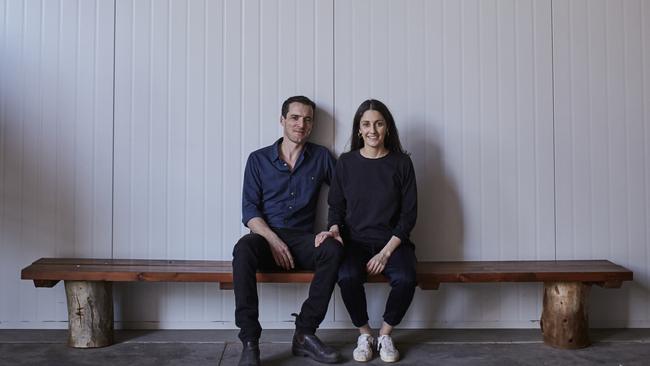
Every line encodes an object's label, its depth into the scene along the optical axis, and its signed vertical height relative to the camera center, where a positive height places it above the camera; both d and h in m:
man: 3.01 -0.23
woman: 3.11 -0.14
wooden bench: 3.14 -0.48
